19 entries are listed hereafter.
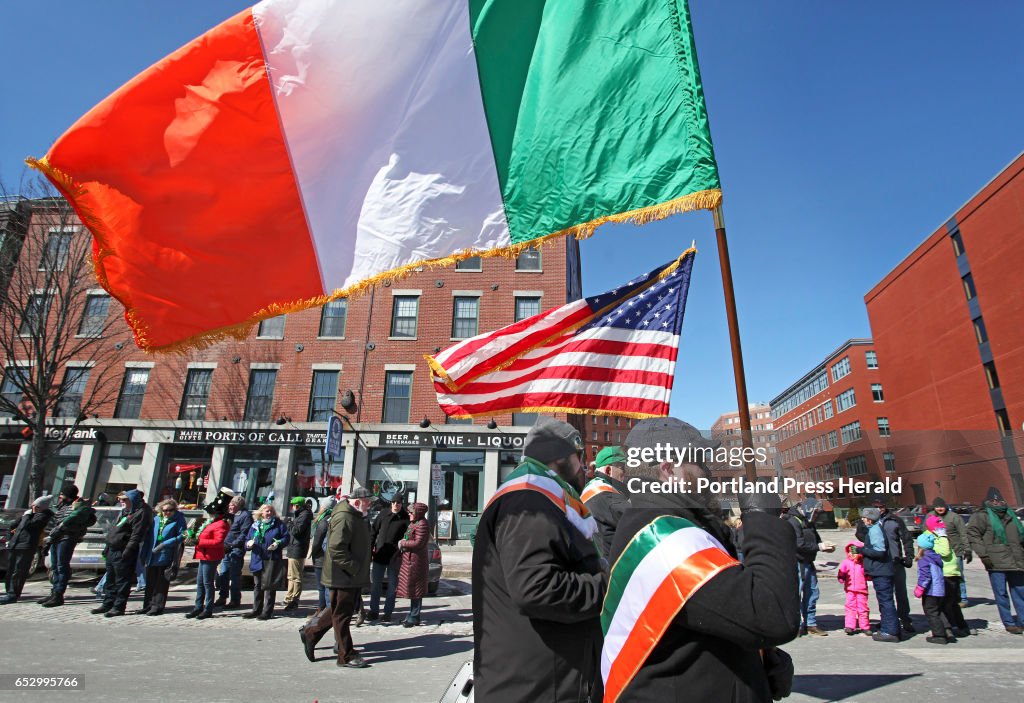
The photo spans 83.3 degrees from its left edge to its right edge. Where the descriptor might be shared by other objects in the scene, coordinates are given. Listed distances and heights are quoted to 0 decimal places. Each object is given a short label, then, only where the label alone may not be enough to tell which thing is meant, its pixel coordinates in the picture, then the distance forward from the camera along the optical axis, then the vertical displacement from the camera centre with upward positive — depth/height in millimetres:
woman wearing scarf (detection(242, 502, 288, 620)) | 8969 -724
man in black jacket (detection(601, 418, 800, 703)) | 1686 -220
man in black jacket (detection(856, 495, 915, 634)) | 7906 -483
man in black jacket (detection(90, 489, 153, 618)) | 8875 -510
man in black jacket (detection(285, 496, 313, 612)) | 9438 -465
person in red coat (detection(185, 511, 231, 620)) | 8938 -708
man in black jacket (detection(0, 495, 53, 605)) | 9695 -568
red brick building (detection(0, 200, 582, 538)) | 21609 +3978
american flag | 4574 +1261
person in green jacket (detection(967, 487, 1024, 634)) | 8078 -423
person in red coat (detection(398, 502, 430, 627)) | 8781 -681
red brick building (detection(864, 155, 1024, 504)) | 34781 +12868
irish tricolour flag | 3404 +2251
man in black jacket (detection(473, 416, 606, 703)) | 2330 -314
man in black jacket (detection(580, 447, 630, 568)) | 4014 +178
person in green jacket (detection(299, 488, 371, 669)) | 6449 -733
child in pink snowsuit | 8367 -1106
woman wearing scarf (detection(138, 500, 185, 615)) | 9102 -662
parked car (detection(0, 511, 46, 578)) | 11016 -340
